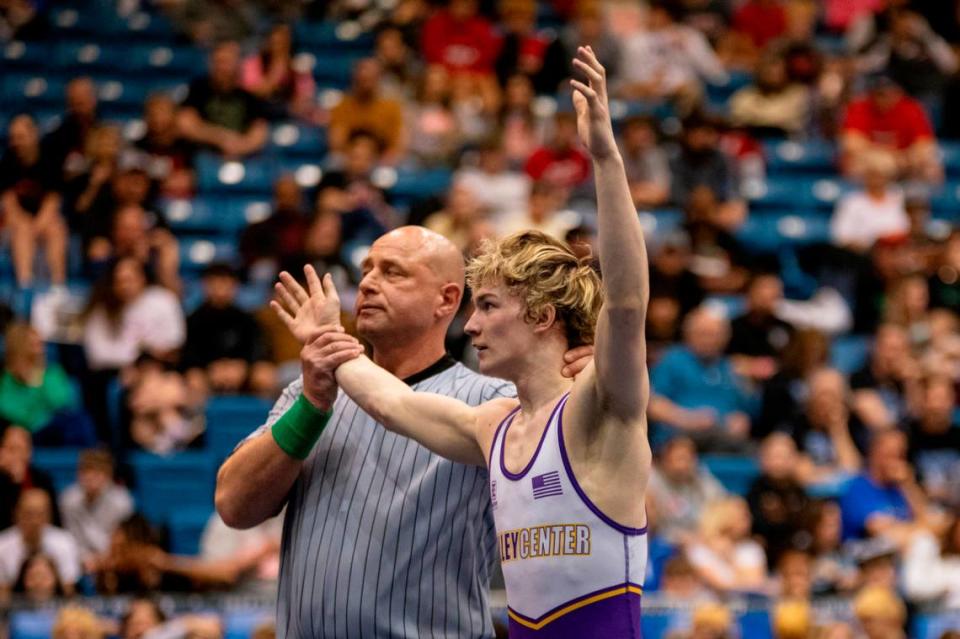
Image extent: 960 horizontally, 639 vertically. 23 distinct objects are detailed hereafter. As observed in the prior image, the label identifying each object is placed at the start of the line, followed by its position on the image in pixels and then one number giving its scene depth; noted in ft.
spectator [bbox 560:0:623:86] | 49.75
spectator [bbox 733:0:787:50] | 52.85
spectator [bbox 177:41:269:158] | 45.09
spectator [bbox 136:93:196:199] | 43.60
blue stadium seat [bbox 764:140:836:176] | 49.08
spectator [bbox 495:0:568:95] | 48.73
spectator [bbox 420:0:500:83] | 48.98
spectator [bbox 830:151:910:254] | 44.55
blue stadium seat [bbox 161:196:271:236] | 42.88
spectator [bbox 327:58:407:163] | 44.88
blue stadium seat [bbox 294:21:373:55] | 51.42
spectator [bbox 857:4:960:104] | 51.49
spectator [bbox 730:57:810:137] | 49.24
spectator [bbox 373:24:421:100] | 47.16
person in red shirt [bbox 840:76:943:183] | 47.96
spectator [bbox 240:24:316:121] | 46.80
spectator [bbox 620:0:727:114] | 50.01
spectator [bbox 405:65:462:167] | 45.57
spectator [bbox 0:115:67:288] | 39.65
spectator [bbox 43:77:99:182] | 41.88
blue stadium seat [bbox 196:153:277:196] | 44.75
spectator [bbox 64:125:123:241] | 39.47
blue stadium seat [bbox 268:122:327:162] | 46.44
